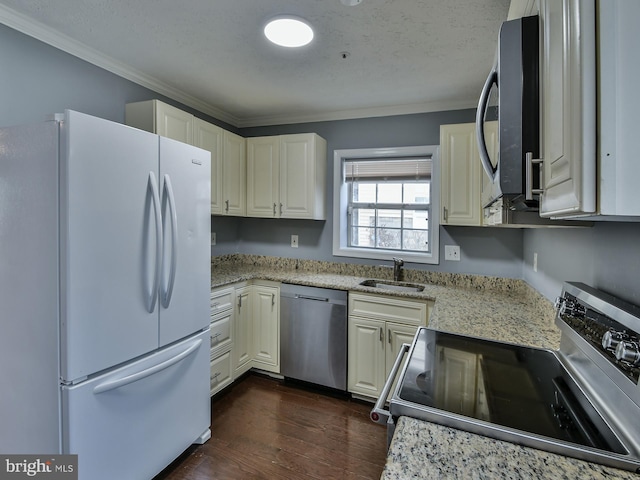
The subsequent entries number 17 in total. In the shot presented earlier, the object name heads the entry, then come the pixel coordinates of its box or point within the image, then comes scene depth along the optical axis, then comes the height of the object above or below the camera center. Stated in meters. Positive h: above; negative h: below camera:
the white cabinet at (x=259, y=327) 2.71 -0.78
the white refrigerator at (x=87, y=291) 1.27 -0.24
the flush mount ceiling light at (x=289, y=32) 1.63 +1.09
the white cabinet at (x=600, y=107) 0.48 +0.21
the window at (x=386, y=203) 2.84 +0.31
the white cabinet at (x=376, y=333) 2.31 -0.72
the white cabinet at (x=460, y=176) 2.36 +0.45
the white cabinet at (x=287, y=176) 2.91 +0.56
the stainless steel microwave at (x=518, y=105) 0.74 +0.31
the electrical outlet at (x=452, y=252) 2.71 -0.13
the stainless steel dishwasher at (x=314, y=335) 2.53 -0.80
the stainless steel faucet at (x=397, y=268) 2.76 -0.27
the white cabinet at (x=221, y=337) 2.36 -0.77
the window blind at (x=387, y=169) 2.86 +0.63
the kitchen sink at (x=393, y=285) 2.65 -0.41
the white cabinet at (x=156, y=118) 2.15 +0.81
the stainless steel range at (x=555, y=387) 0.69 -0.43
